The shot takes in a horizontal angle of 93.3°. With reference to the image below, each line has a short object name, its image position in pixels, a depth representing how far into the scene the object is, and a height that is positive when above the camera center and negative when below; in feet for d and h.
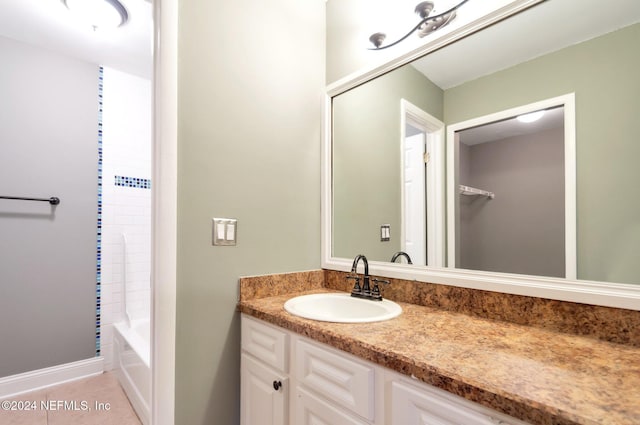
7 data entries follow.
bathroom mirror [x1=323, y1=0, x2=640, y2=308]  2.81 +1.34
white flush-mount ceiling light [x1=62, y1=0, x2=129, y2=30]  5.67 +4.06
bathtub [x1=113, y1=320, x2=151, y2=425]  5.60 -2.99
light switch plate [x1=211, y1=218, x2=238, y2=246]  4.09 -0.17
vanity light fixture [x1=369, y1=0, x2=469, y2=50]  3.88 +2.65
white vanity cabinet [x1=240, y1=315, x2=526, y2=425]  2.21 -1.58
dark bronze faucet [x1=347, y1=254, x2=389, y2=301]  4.24 -1.00
